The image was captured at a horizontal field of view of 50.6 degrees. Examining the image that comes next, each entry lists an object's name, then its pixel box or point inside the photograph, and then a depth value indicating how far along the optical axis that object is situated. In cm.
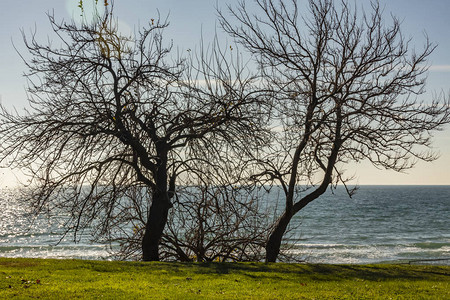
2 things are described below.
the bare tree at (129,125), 1098
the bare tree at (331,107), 1295
